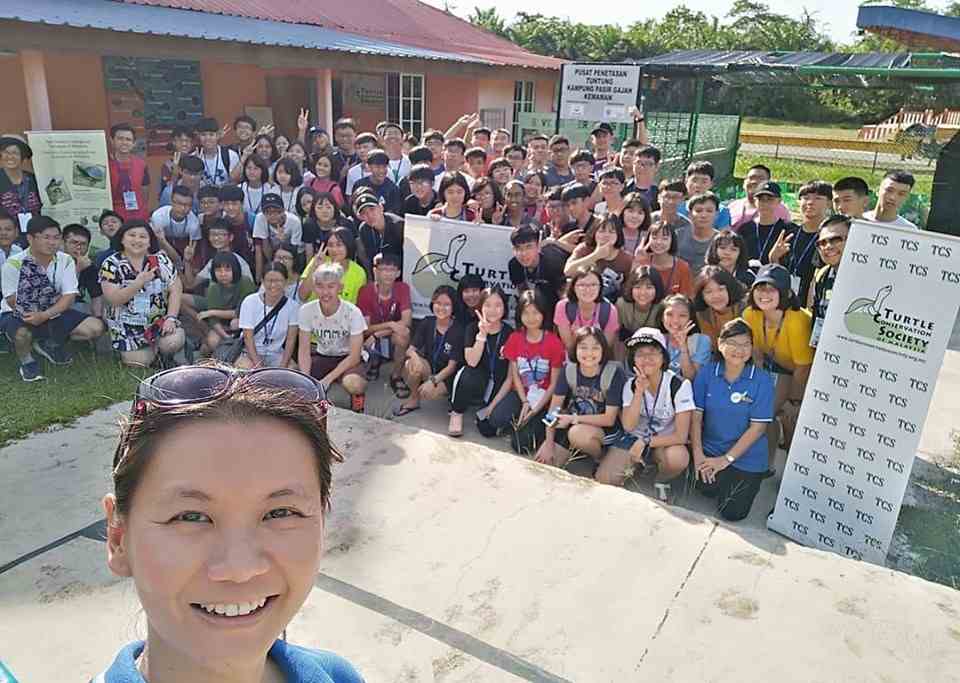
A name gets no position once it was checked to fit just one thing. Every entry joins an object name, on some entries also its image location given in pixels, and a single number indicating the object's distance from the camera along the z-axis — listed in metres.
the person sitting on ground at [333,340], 5.33
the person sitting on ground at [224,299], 6.00
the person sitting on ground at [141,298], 5.64
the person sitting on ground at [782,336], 4.55
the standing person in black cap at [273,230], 6.36
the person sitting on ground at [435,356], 5.36
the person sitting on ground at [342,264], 5.79
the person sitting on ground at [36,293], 5.55
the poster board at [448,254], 5.89
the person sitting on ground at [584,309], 4.78
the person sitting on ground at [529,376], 4.87
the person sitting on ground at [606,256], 5.15
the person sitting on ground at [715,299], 4.60
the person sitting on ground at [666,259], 5.02
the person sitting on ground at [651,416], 4.28
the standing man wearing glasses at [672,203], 5.65
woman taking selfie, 0.88
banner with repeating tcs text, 3.62
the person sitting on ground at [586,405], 4.52
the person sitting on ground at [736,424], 4.16
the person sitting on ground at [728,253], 4.94
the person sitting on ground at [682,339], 4.41
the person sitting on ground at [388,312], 5.71
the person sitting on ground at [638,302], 4.83
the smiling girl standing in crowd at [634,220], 5.43
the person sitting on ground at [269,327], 5.54
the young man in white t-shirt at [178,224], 6.62
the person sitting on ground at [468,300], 5.46
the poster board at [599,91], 9.94
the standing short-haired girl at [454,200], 6.08
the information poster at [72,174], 6.32
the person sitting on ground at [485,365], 5.10
